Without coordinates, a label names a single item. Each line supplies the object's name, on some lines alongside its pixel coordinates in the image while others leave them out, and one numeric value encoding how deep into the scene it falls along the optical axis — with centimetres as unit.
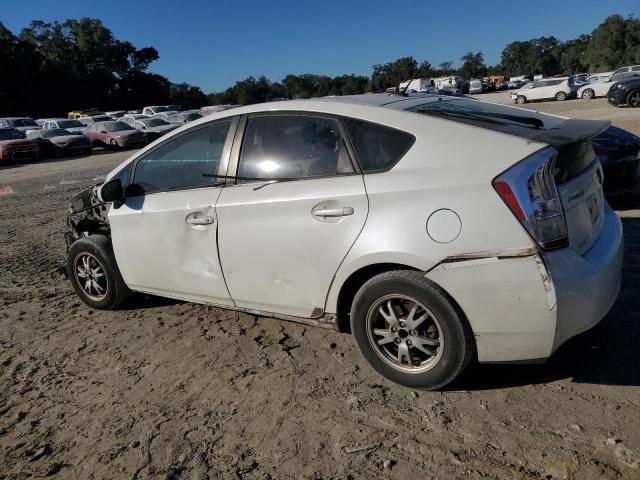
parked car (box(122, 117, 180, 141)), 2666
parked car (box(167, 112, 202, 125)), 2867
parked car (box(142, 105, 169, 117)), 4366
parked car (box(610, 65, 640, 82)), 3303
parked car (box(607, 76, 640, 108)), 2025
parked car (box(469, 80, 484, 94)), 6481
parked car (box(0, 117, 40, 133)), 3184
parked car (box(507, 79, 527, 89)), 7212
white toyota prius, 260
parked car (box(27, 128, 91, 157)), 2402
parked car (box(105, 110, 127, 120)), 4471
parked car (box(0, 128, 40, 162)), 2191
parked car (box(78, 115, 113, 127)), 3489
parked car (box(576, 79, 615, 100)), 3133
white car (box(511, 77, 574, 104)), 3372
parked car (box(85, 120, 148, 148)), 2533
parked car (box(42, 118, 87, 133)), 2970
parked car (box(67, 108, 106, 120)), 4750
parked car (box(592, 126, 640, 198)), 618
